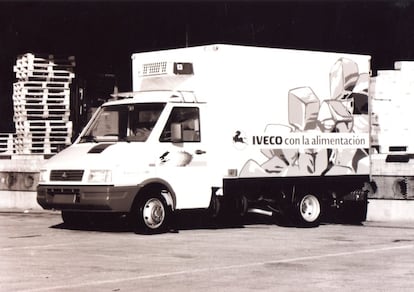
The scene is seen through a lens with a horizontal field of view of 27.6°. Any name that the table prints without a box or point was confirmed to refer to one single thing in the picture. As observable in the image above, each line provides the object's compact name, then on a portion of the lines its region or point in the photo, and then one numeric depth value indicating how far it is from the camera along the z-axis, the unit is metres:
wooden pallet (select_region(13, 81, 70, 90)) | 22.34
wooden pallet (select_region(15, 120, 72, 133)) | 22.25
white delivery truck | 13.59
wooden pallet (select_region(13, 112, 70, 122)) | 22.34
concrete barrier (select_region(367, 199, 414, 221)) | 16.70
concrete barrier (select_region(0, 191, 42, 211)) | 19.48
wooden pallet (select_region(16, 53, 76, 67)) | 22.34
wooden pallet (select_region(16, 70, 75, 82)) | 22.37
